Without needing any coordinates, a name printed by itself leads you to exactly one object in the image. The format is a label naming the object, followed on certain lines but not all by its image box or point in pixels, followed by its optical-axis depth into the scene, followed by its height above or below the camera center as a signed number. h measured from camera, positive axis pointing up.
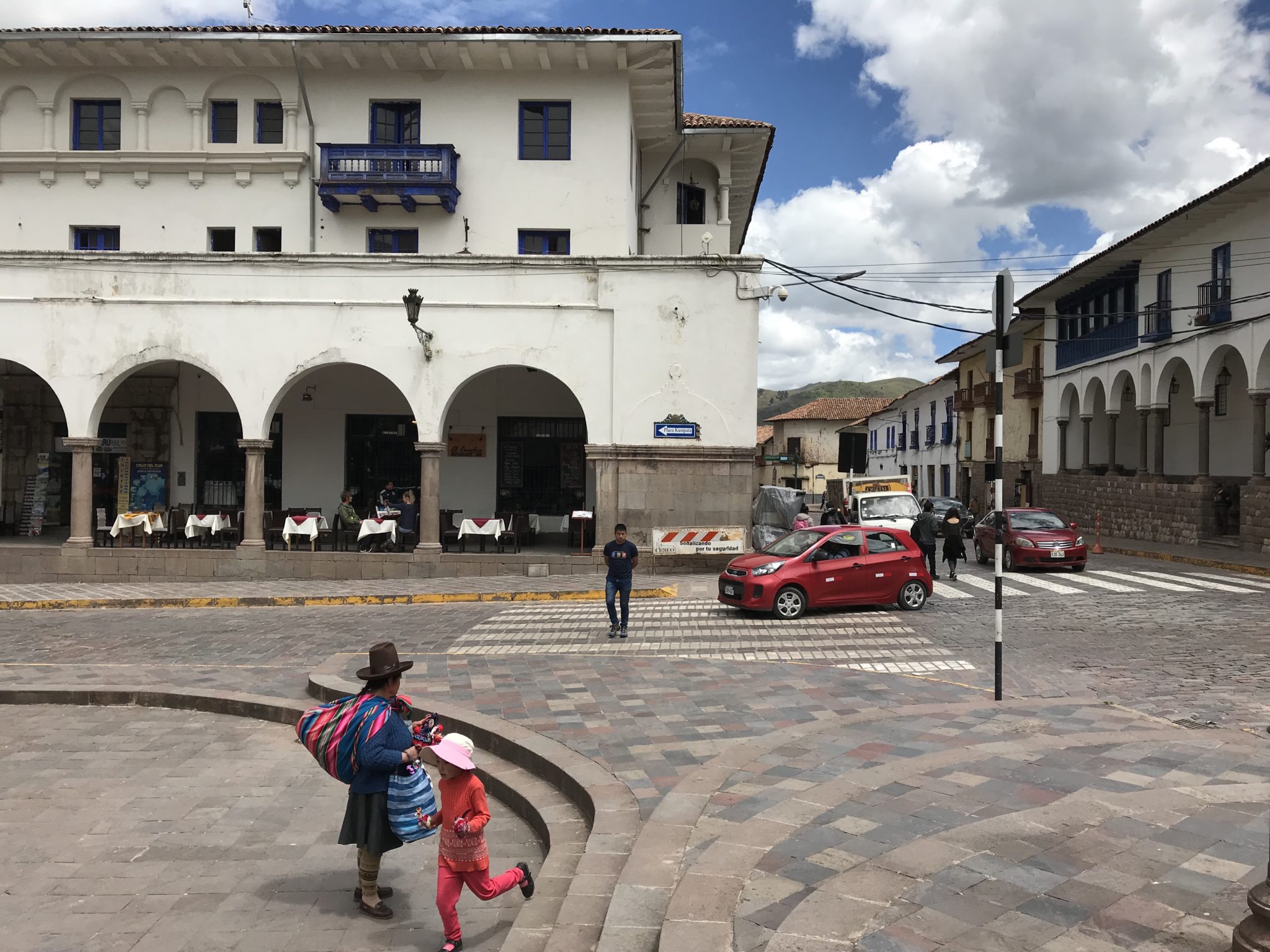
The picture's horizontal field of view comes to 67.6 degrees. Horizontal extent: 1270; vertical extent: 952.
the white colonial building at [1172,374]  23.56 +3.13
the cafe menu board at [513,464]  22.58 +0.19
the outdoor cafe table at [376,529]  19.16 -1.16
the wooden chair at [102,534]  20.06 -1.38
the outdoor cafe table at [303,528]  19.19 -1.15
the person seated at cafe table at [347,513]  19.48 -0.87
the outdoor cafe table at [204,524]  19.42 -1.10
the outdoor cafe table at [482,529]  19.31 -1.15
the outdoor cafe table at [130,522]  19.31 -1.05
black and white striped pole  8.09 +1.13
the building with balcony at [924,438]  52.44 +2.34
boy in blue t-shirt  12.40 -1.27
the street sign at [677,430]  18.97 +0.87
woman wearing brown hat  4.59 -1.56
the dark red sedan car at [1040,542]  19.89 -1.43
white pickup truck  23.75 -0.89
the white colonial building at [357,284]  19.02 +3.77
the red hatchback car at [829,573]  14.10 -1.51
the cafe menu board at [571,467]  22.67 +0.14
